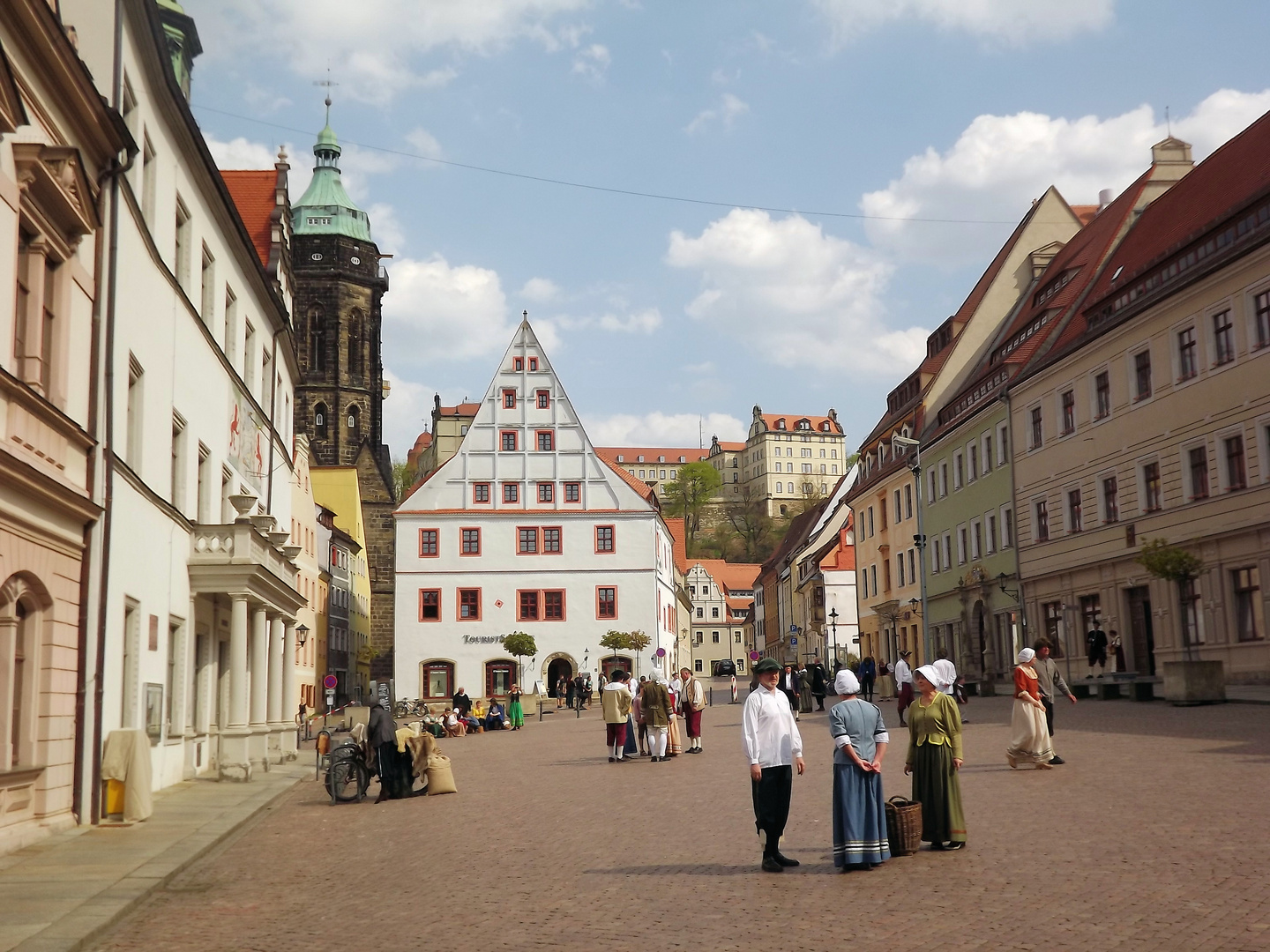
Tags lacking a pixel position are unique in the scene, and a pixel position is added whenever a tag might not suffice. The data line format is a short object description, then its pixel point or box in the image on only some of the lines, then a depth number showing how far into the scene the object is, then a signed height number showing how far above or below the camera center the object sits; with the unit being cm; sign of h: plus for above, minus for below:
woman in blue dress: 1107 -85
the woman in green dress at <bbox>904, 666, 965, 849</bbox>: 1185 -76
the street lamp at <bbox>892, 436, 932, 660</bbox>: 5188 +717
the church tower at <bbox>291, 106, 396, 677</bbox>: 9525 +2355
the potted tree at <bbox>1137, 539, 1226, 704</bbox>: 2936 +5
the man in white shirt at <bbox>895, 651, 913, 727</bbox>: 2947 -17
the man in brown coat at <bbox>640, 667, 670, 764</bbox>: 2583 -56
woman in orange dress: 1872 -76
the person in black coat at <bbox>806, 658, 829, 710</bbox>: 3991 -5
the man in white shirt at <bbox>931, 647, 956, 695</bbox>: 2183 +5
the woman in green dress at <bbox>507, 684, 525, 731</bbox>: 4334 -84
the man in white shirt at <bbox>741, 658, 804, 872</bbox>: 1155 -62
